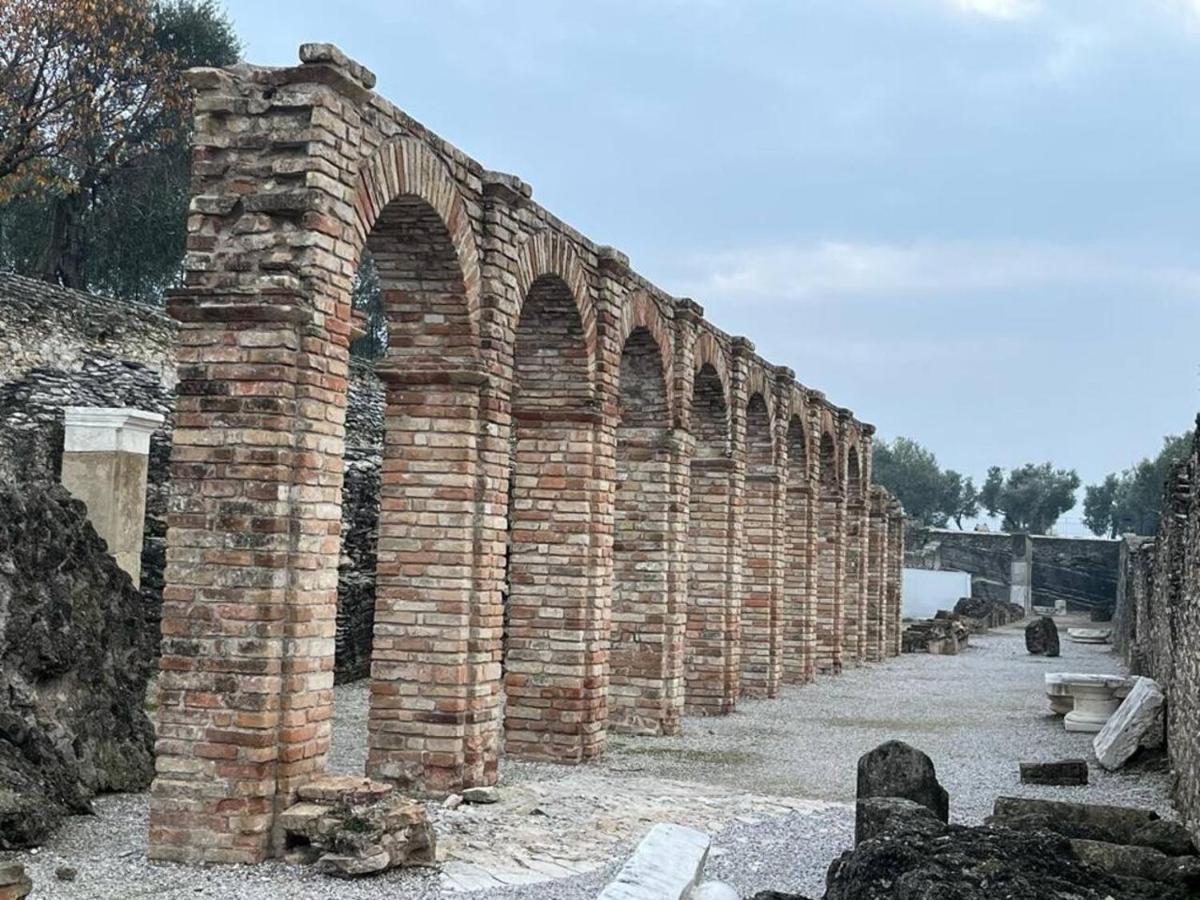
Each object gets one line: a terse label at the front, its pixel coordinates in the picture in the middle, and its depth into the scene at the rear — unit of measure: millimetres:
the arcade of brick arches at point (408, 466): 6828
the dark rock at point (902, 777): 8000
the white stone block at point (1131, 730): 11875
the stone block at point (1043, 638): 29047
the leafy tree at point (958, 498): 89938
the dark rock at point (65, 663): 7508
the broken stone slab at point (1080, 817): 7426
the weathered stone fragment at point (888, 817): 6016
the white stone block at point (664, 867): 5719
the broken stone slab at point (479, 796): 8750
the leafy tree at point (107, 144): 24703
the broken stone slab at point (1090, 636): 36719
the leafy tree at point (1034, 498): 86188
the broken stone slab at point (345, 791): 6809
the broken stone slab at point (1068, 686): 15281
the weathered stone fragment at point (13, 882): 5145
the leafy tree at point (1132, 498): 69188
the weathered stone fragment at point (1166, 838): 7295
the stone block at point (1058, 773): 11133
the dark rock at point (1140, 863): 6391
